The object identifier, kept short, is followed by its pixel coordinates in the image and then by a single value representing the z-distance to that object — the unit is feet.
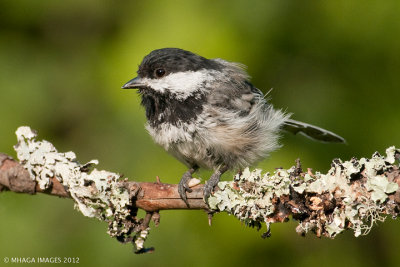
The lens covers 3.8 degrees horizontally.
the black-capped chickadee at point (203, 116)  10.37
